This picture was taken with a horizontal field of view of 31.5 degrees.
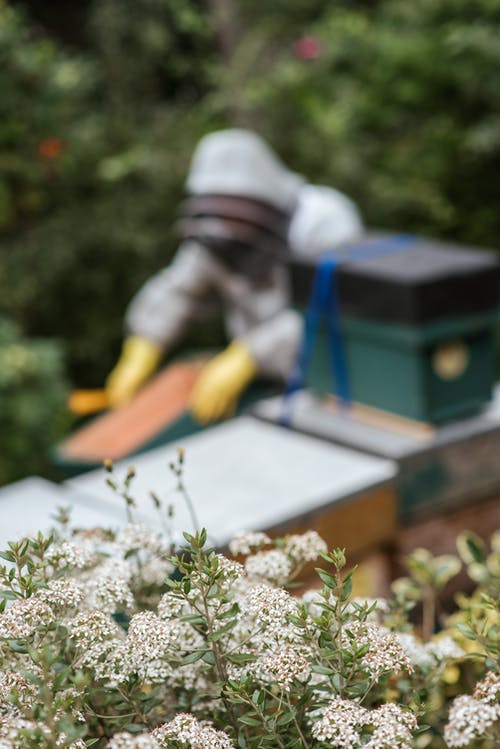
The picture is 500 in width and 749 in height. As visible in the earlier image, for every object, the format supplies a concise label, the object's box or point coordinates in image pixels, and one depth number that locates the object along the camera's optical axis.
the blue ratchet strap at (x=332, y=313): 2.57
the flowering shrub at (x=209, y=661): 0.89
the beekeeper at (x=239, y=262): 3.54
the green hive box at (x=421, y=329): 2.36
